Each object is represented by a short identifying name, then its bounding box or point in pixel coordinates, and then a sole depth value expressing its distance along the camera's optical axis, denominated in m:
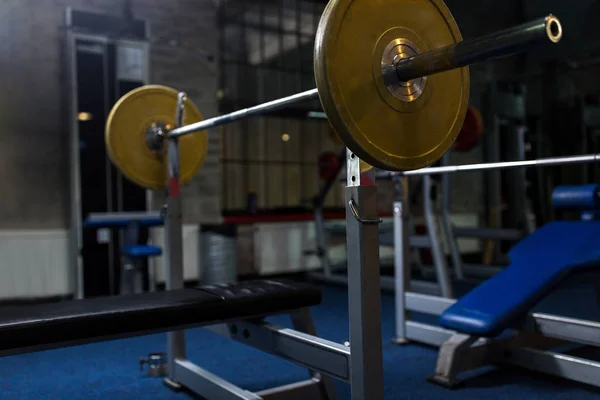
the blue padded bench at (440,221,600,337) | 2.29
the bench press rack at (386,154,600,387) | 2.23
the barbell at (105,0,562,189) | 1.09
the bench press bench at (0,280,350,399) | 1.49
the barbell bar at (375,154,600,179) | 1.94
